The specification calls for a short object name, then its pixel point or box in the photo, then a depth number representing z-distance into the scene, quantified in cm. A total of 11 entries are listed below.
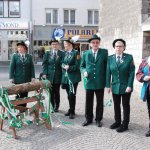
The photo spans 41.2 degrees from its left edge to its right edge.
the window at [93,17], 1880
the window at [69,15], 1869
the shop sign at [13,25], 1762
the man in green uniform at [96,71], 384
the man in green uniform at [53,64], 446
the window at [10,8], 1824
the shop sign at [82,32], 1868
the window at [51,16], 1855
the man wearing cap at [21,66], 430
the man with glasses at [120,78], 362
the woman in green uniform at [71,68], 426
